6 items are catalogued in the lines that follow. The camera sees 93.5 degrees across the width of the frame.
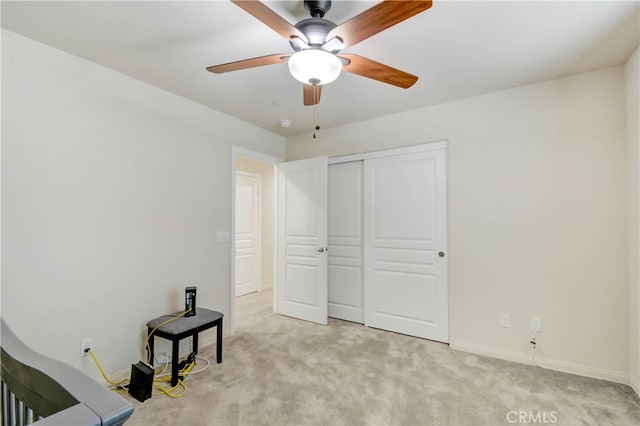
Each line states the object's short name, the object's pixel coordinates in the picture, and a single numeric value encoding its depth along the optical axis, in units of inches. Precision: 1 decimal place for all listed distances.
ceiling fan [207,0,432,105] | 50.6
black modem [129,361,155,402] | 82.4
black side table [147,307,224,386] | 91.0
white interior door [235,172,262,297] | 205.0
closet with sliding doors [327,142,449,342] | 125.0
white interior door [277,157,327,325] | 145.3
